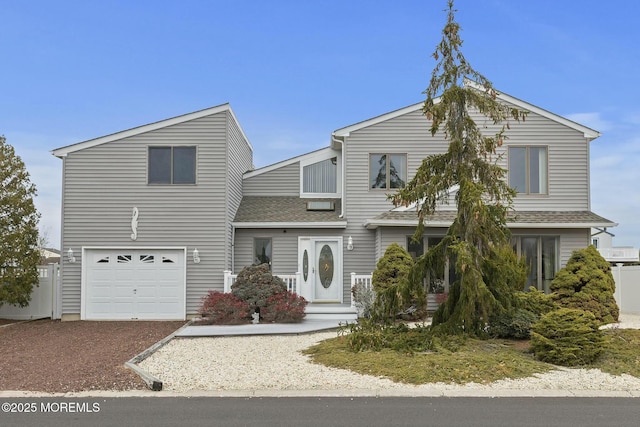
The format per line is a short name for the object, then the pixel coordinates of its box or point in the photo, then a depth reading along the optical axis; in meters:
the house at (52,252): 44.51
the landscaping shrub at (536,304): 12.44
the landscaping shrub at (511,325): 11.73
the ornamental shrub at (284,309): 15.38
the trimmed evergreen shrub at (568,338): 9.88
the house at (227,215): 17.86
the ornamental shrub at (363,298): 15.76
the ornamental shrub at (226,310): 15.51
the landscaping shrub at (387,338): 10.60
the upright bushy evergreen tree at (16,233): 17.33
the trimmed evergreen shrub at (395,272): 16.11
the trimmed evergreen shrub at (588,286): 15.66
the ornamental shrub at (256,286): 15.70
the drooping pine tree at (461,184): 11.43
